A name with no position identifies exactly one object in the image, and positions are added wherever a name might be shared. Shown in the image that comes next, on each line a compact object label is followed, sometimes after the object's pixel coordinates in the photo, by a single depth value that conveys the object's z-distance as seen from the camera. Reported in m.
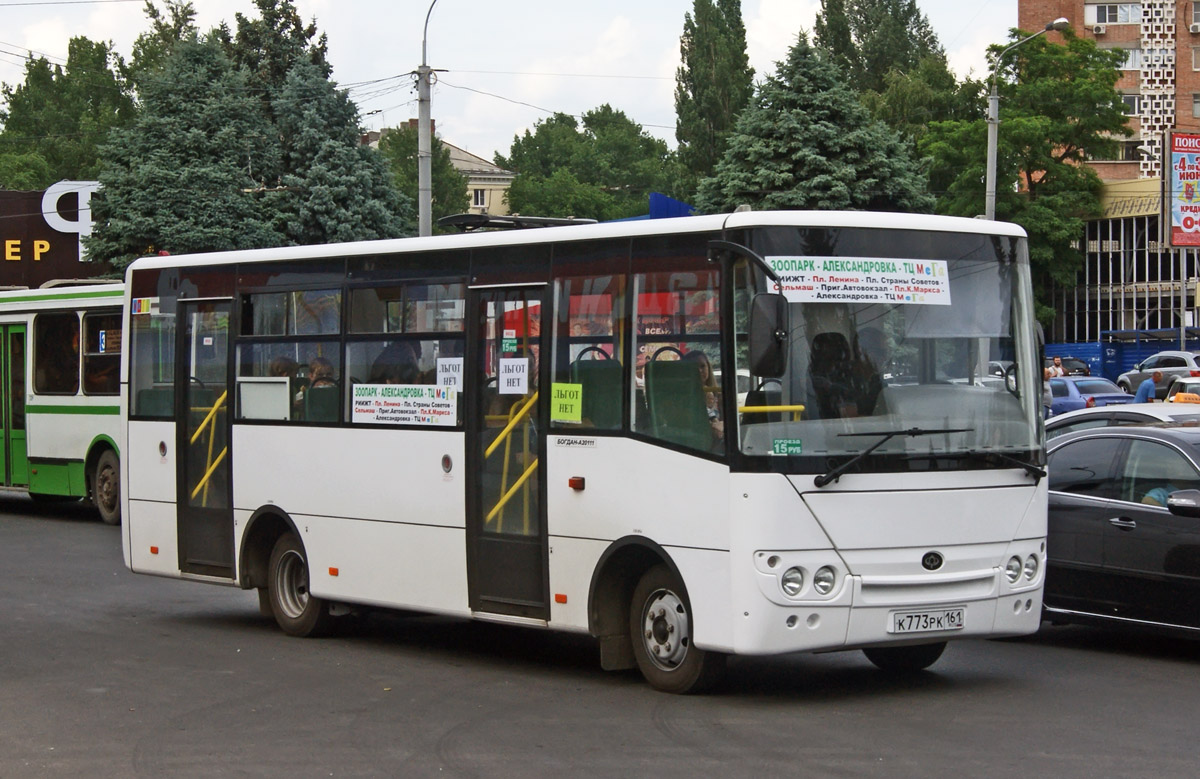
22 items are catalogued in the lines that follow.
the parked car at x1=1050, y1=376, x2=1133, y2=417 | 33.62
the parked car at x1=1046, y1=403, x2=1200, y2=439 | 11.05
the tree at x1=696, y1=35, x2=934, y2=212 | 39.91
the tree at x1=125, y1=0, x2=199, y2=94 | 79.12
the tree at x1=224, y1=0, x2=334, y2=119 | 48.34
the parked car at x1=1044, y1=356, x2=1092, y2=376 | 53.34
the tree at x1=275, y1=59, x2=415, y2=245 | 41.97
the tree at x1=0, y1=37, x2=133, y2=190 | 93.31
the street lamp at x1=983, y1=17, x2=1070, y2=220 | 30.53
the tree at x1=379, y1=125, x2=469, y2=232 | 116.94
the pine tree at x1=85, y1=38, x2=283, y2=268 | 39.12
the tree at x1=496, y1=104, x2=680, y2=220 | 134.25
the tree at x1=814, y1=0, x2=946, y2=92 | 86.25
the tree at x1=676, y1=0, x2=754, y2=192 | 77.19
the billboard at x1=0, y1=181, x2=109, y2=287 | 51.09
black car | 9.91
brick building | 66.56
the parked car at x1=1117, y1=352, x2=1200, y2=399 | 43.59
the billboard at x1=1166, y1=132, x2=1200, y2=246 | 53.69
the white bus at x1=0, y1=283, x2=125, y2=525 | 21.52
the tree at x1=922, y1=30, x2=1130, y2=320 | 63.19
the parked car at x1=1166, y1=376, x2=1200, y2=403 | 29.36
